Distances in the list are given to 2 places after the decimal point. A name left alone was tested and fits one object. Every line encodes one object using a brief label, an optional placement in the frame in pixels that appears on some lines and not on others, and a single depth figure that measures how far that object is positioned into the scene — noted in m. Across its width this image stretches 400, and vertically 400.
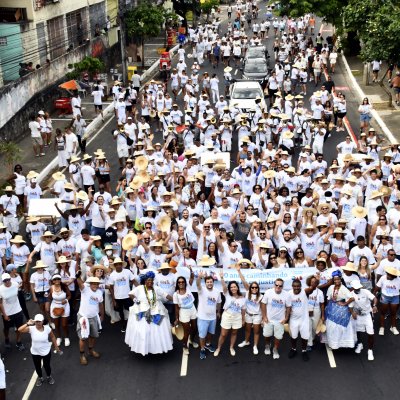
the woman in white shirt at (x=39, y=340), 10.75
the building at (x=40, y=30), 28.59
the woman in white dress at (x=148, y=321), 11.47
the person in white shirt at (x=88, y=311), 11.63
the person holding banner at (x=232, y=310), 11.48
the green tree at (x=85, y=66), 31.23
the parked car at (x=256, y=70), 29.72
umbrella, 29.35
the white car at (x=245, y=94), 24.77
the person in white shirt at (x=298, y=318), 11.28
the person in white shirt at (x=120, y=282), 12.21
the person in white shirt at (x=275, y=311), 11.33
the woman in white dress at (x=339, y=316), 11.35
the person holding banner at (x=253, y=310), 11.47
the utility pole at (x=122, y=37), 32.66
